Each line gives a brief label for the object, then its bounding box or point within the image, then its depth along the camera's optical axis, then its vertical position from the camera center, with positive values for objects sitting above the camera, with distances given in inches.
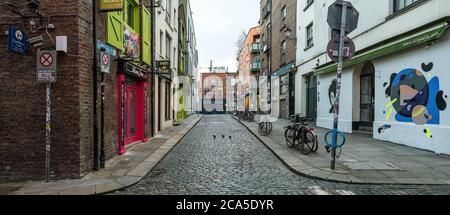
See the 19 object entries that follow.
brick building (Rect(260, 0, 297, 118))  927.7 +206.8
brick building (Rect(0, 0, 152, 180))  253.6 +3.9
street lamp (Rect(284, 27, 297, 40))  870.4 +205.9
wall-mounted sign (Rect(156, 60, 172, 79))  547.6 +67.5
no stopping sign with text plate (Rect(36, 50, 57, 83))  235.8 +29.3
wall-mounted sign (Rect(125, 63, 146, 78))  370.8 +44.4
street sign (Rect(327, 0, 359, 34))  275.2 +79.1
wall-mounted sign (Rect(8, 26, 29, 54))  238.5 +49.7
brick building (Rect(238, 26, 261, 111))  1607.3 +242.1
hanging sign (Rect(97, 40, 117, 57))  293.2 +56.8
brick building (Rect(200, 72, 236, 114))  2202.3 +114.0
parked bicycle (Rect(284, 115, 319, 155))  362.9 -39.1
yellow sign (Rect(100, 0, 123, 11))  288.4 +93.7
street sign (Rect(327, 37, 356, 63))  277.9 +51.7
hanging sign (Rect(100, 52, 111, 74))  288.0 +40.2
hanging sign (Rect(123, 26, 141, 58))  378.0 +79.9
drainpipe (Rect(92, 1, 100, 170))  279.9 +23.9
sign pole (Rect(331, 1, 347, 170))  271.4 +36.4
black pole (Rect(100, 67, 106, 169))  289.2 -21.9
